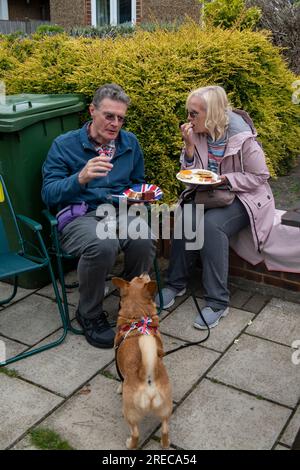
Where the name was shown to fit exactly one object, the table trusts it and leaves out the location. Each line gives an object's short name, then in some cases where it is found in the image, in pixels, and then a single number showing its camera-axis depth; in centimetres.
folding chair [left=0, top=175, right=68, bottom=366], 291
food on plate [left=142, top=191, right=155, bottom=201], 316
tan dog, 203
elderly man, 290
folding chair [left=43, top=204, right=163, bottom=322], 303
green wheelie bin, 327
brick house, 1498
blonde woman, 319
